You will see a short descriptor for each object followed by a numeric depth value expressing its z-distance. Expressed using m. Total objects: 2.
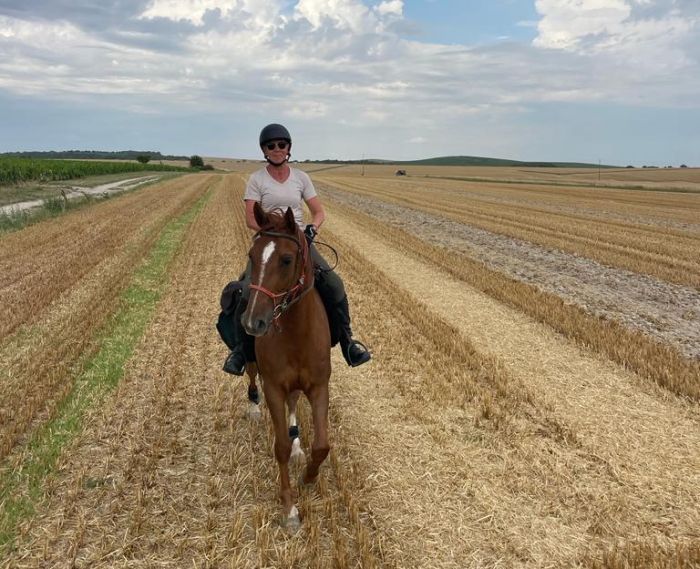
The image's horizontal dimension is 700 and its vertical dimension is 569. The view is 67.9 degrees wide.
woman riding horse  4.81
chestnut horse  3.65
